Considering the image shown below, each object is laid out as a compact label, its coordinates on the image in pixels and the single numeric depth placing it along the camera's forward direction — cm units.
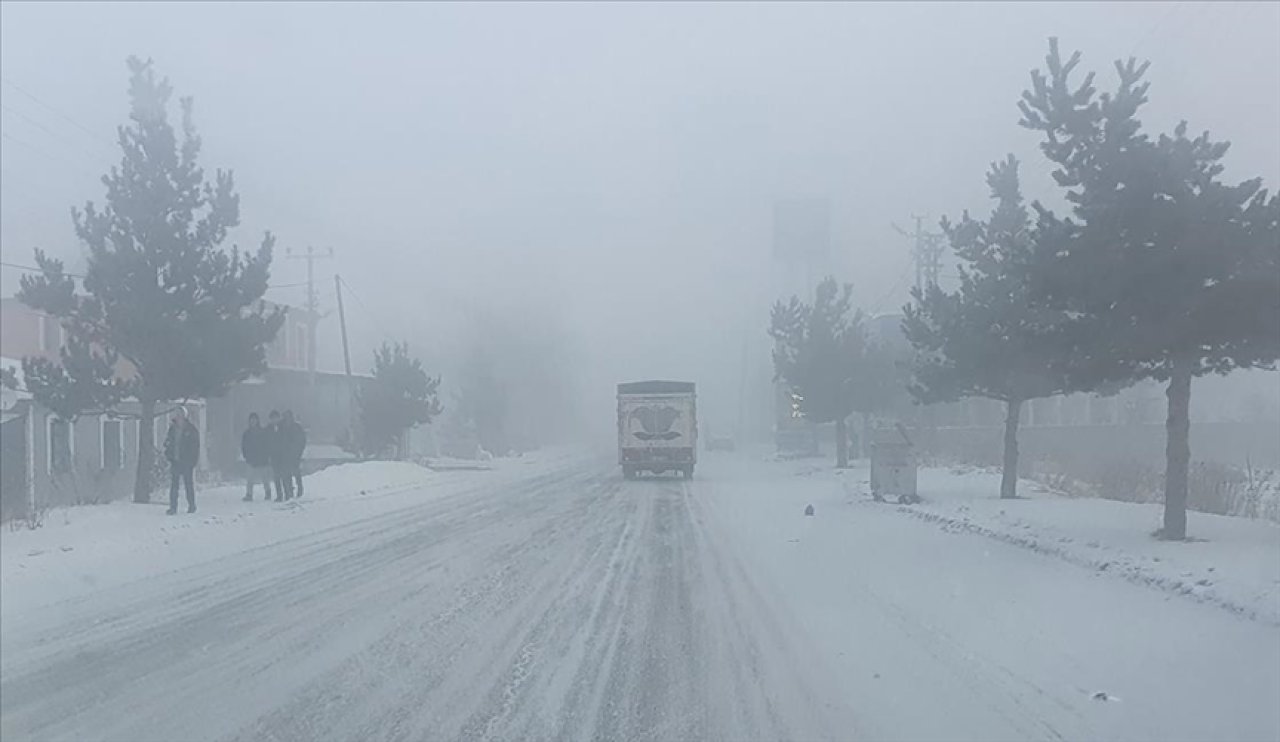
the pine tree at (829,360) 5100
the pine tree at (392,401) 4972
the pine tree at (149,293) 2512
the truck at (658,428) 4716
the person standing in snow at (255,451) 2750
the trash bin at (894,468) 2869
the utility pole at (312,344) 5562
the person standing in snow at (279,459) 2783
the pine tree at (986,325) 2467
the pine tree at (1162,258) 1705
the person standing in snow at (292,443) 2831
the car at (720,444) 9238
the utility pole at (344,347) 5603
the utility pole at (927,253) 4834
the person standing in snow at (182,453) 2372
